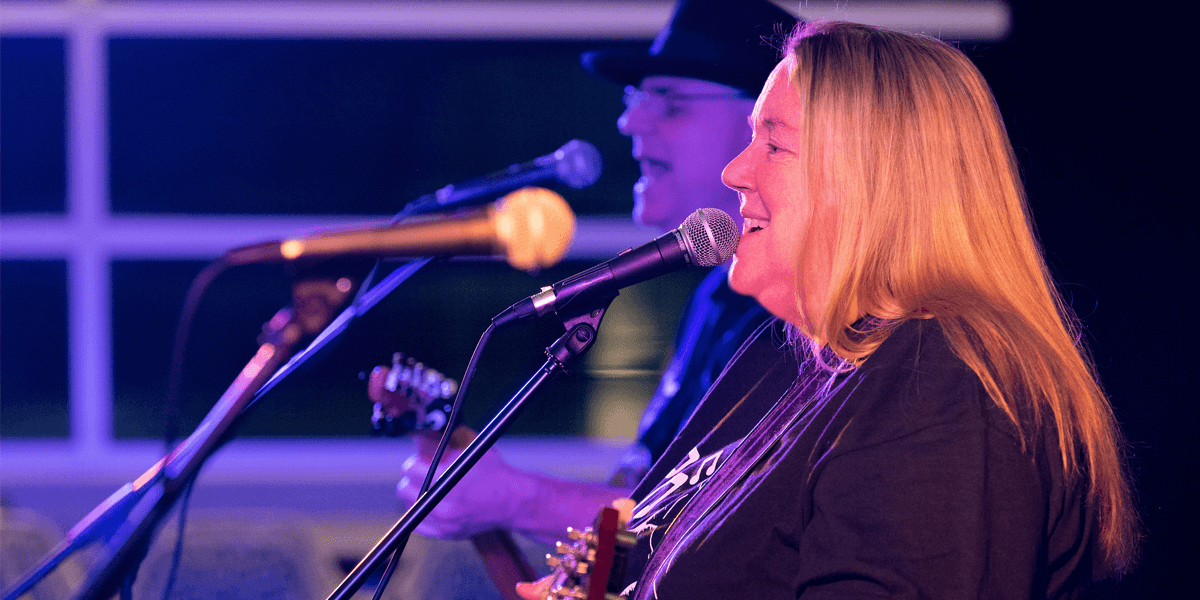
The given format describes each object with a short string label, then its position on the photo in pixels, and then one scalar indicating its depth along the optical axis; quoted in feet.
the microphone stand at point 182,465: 8.84
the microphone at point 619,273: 9.18
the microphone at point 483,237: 8.71
